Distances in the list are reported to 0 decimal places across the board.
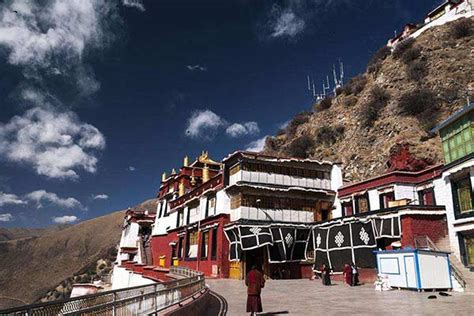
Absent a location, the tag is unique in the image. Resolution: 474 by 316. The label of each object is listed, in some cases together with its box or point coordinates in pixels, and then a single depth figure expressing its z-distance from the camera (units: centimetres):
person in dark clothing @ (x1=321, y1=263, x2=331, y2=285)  2280
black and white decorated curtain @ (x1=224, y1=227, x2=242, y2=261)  2880
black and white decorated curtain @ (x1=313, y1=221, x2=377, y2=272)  2401
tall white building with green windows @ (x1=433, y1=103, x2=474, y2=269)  2000
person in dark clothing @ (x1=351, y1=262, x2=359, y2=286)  2214
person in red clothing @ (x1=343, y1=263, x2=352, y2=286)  2235
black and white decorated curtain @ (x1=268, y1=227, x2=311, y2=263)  2930
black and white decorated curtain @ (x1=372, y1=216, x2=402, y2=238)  2239
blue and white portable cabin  1769
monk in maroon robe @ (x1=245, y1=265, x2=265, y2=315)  1112
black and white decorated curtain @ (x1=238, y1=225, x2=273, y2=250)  2838
